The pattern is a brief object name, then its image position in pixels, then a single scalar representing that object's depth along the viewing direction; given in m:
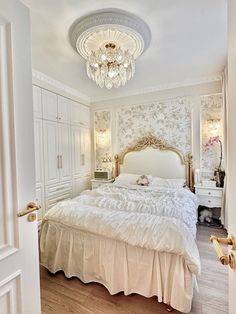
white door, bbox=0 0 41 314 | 0.82
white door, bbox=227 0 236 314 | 0.69
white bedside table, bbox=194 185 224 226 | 3.10
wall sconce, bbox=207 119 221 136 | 3.42
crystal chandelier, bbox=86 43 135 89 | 2.20
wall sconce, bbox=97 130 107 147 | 4.56
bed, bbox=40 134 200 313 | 1.49
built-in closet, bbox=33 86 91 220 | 3.23
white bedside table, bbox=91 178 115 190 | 4.14
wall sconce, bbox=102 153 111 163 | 4.50
